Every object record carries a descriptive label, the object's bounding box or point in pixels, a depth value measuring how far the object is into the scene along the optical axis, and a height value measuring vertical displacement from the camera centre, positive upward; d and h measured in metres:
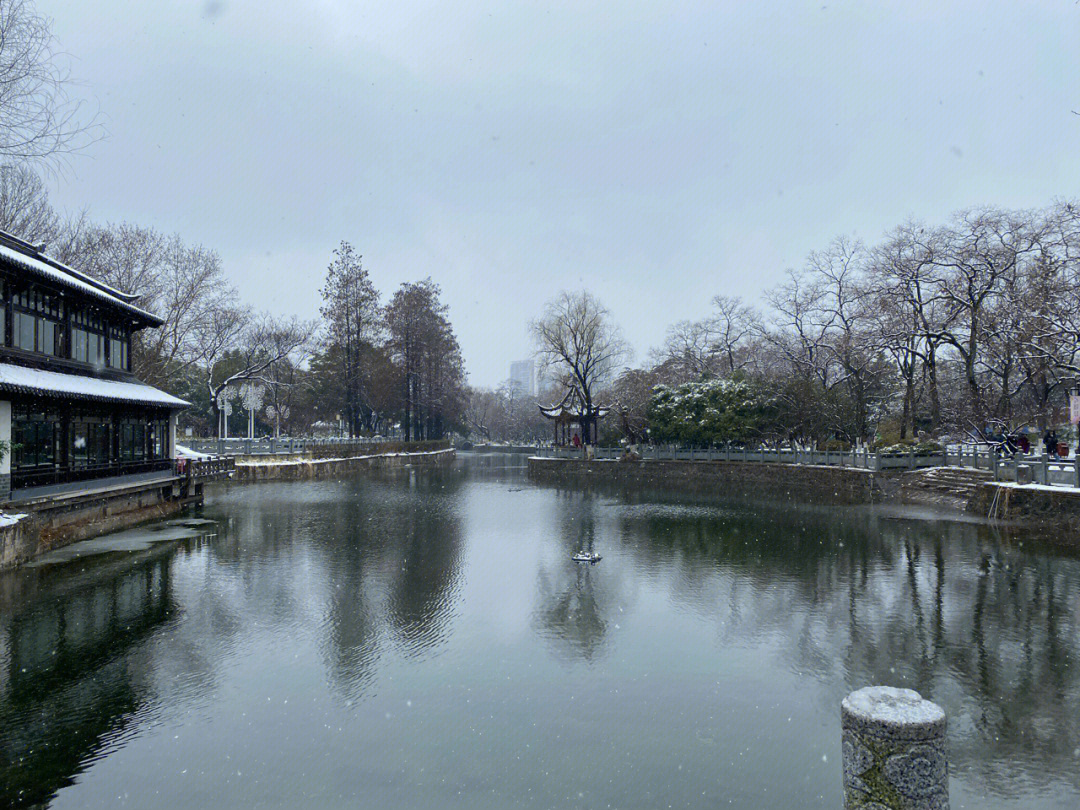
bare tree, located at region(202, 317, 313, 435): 42.12 +6.74
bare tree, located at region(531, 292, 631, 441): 46.78 +5.89
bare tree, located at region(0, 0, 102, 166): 12.27 +6.88
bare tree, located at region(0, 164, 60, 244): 28.50 +10.11
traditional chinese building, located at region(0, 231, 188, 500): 17.75 +1.53
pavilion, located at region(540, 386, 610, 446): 47.03 +0.41
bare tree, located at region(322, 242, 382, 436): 54.59 +9.32
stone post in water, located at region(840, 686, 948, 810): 3.50 -1.81
